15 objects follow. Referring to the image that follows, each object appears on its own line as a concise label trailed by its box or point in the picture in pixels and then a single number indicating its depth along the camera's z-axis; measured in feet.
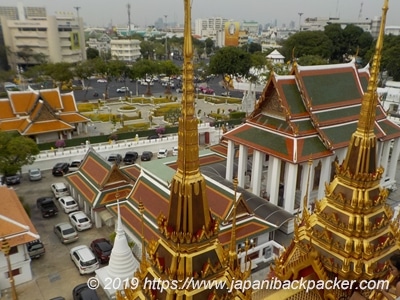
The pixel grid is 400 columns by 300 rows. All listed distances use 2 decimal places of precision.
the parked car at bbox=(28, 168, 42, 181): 86.12
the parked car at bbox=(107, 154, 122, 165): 98.56
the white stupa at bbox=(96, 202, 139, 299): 48.39
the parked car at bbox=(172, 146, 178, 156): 106.69
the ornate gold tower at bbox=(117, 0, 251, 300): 20.67
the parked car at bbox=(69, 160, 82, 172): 91.50
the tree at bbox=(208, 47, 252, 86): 188.44
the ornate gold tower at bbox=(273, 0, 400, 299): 31.07
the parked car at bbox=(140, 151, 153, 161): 102.01
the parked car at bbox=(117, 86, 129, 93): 210.29
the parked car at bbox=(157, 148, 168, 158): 104.04
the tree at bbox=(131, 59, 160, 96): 190.80
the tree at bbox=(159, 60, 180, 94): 201.17
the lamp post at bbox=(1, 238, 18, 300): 20.47
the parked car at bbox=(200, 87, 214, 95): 209.56
